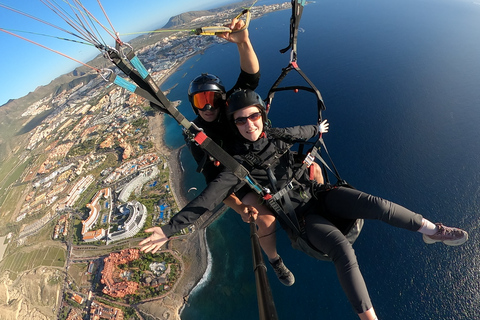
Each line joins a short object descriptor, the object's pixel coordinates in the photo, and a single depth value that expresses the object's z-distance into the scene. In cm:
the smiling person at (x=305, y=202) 235
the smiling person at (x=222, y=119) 330
